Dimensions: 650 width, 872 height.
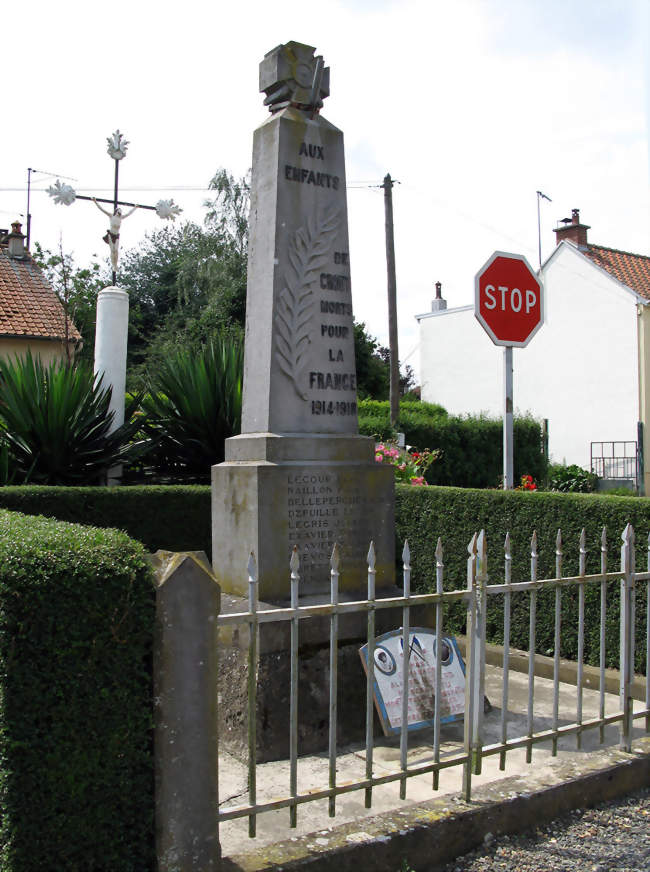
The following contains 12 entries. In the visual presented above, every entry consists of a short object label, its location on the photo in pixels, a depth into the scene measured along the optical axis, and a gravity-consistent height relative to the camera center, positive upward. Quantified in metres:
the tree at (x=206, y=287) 27.94 +6.84
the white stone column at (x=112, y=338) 8.84 +1.44
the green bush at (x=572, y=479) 20.73 -0.27
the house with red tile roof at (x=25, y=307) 19.41 +4.08
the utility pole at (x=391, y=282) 18.02 +4.27
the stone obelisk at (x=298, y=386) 4.57 +0.50
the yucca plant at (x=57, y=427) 7.73 +0.37
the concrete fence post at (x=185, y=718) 2.43 -0.79
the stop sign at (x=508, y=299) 5.46 +1.21
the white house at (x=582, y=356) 22.00 +3.44
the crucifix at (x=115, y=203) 9.56 +3.29
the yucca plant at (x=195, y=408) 8.28 +0.61
